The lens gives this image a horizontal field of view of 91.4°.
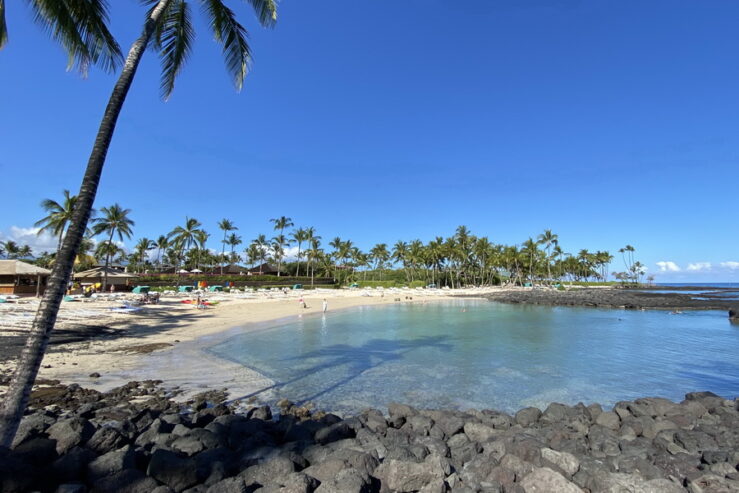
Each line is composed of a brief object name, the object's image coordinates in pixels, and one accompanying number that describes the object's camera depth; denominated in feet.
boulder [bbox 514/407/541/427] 23.65
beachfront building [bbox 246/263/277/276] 234.17
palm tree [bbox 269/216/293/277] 255.09
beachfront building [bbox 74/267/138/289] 136.65
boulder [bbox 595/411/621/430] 22.49
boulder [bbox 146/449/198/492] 13.50
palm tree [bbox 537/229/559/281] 275.59
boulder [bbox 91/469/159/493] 12.25
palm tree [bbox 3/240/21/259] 222.01
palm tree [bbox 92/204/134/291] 129.29
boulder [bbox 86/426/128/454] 15.98
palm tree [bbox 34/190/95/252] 110.42
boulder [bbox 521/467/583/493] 13.25
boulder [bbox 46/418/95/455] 15.83
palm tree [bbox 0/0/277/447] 15.55
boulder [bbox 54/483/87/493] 11.53
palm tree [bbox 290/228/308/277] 254.47
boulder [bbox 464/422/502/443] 19.93
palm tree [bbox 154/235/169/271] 276.21
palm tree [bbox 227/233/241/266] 306.43
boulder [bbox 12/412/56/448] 16.37
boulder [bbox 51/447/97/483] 13.12
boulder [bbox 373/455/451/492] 14.17
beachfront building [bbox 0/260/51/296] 95.40
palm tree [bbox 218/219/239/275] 267.59
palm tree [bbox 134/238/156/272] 295.28
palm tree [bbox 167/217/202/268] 187.21
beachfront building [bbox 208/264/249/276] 220.84
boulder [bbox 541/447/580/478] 15.28
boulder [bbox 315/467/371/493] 12.82
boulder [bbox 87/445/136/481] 13.30
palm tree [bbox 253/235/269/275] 301.00
